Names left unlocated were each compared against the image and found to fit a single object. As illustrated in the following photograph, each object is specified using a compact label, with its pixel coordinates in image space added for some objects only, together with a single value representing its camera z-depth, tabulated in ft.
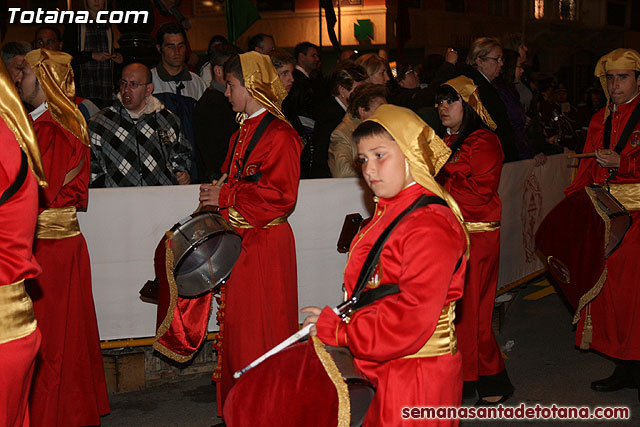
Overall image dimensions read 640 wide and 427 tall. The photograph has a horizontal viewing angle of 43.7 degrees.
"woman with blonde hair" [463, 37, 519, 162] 24.32
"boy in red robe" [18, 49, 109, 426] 16.69
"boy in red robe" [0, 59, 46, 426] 9.53
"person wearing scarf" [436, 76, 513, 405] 19.35
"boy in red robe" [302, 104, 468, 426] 10.19
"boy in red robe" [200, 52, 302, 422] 17.12
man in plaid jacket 21.61
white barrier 20.61
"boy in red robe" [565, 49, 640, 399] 20.72
